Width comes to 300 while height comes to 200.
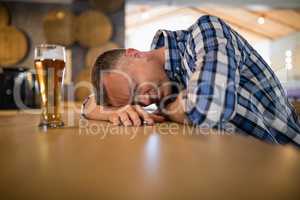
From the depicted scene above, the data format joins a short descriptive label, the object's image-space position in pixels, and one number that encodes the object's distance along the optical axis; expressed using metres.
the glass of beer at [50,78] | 0.75
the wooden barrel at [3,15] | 2.89
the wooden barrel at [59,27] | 2.86
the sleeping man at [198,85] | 0.70
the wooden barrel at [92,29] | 2.90
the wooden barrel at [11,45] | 2.87
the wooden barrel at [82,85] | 2.90
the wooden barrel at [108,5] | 2.94
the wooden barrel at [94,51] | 2.90
